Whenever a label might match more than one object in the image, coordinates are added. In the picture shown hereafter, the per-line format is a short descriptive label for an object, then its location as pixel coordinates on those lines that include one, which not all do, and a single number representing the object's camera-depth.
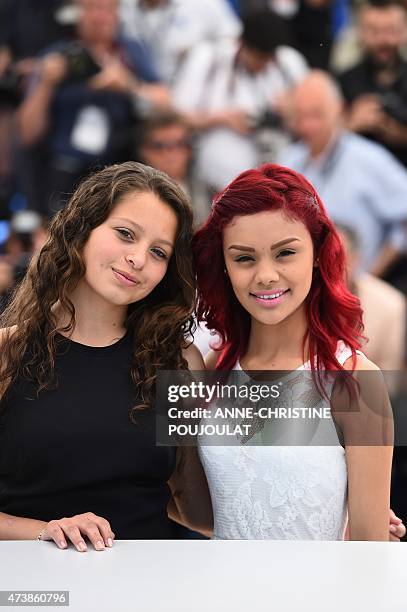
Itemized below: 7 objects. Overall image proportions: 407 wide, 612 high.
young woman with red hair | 3.19
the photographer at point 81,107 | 8.02
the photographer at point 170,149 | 7.85
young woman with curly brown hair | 3.18
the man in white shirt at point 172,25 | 8.25
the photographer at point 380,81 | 8.11
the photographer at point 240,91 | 8.01
